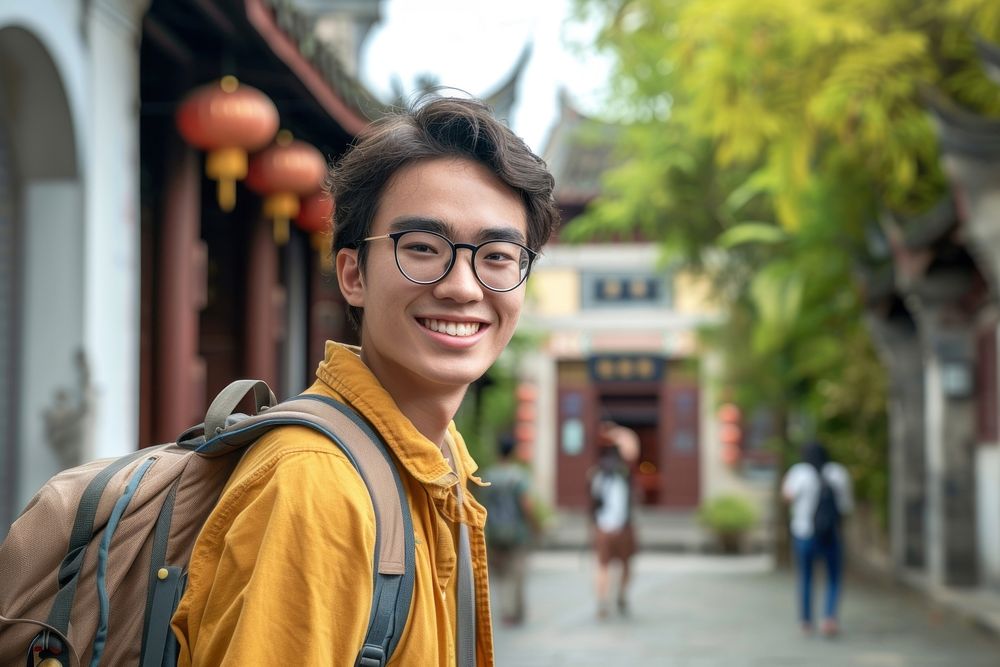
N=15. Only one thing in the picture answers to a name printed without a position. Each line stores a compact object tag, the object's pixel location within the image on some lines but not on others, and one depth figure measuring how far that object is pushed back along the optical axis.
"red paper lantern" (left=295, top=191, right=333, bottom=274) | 8.99
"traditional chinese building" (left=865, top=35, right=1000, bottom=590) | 12.39
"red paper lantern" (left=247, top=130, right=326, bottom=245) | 7.67
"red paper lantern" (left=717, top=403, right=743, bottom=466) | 27.91
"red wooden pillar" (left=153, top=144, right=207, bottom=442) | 7.05
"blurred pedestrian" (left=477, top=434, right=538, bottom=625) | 11.02
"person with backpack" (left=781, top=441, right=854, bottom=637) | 10.20
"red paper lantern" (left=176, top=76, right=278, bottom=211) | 6.48
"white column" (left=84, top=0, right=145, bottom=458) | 5.73
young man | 1.48
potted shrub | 22.94
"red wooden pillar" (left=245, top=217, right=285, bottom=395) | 9.12
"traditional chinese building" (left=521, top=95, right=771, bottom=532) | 28.26
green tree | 8.84
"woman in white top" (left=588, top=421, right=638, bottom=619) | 11.99
